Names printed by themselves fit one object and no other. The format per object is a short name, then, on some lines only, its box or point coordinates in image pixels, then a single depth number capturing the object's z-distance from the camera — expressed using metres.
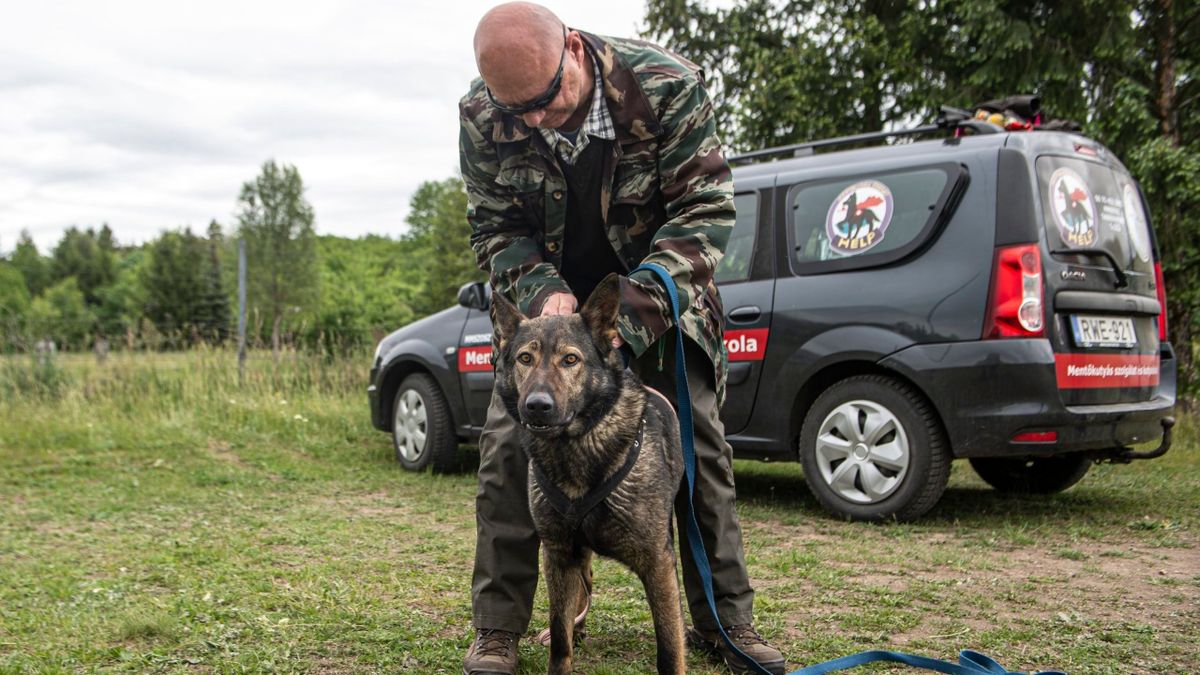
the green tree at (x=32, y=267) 85.81
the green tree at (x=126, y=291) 66.06
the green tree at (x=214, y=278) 52.76
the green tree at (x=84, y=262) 83.50
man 2.84
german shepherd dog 2.58
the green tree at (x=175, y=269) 62.56
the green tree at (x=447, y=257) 45.78
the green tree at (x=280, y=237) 76.69
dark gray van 4.88
